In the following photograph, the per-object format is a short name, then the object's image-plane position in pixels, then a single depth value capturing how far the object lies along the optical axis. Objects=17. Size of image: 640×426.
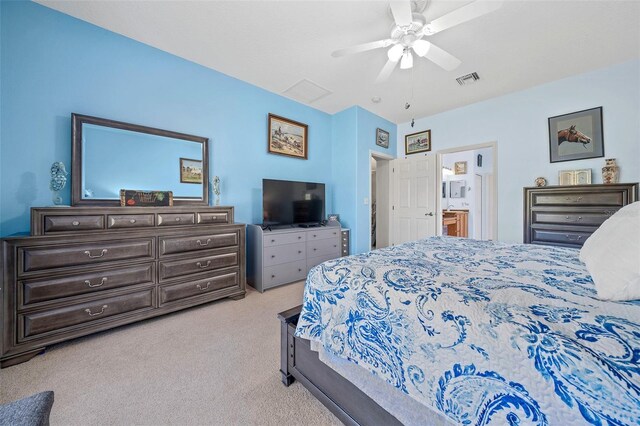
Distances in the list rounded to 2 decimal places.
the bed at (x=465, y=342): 0.58
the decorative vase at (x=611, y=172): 2.81
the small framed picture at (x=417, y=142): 4.59
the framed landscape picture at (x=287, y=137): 3.58
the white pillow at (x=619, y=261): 0.78
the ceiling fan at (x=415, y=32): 1.65
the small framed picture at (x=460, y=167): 6.20
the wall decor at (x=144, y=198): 2.27
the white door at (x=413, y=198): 4.44
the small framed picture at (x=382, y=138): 4.53
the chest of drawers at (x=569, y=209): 2.69
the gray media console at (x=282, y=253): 3.01
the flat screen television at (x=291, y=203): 3.29
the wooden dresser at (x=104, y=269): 1.64
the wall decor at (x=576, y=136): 3.00
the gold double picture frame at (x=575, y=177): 3.00
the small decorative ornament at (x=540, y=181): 3.29
